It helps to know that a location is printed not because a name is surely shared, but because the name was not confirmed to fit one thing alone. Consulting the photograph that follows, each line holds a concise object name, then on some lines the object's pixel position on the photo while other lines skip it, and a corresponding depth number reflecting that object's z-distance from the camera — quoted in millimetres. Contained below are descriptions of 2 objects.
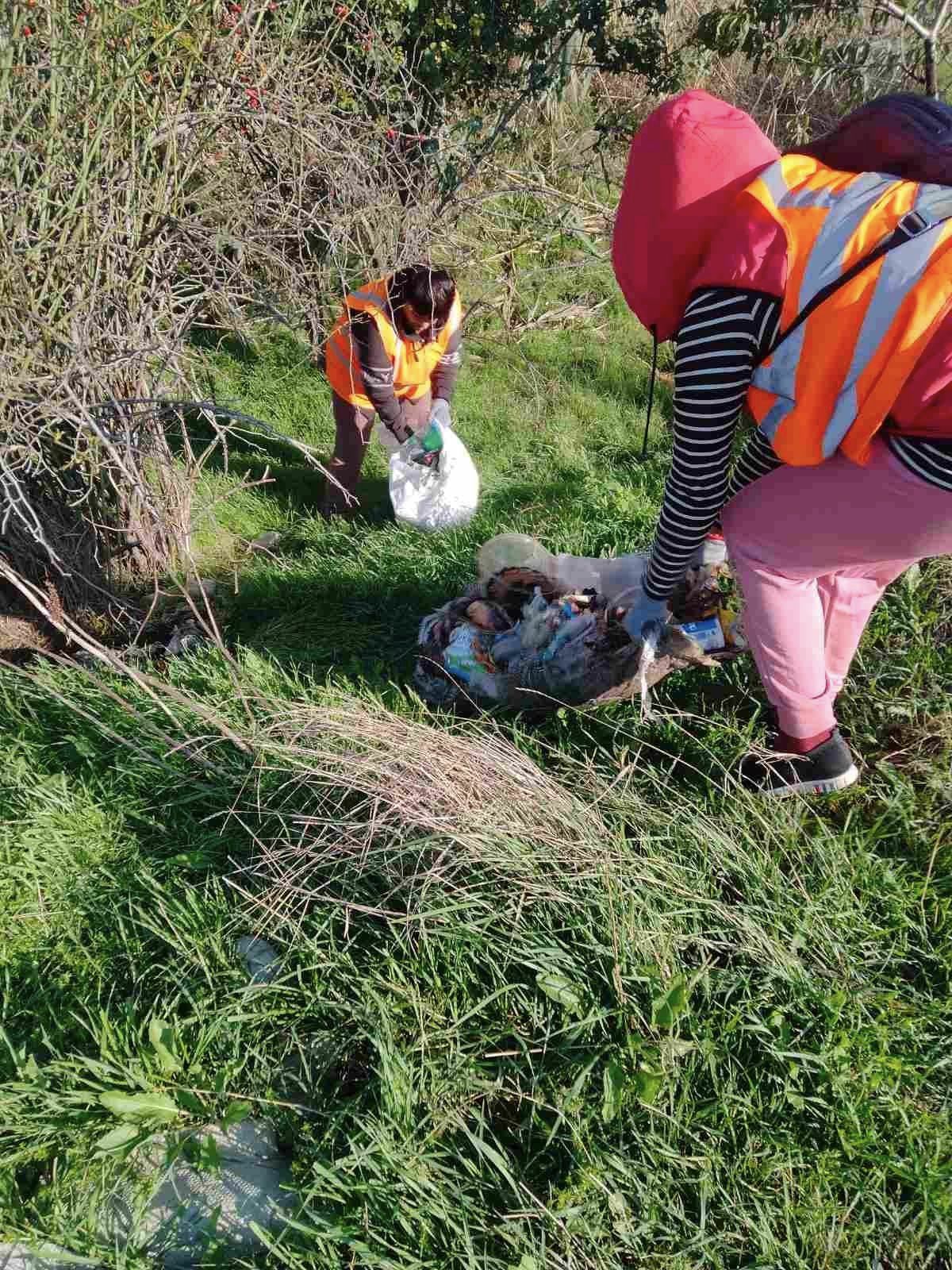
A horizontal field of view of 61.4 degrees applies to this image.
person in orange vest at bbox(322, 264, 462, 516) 3545
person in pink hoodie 1498
